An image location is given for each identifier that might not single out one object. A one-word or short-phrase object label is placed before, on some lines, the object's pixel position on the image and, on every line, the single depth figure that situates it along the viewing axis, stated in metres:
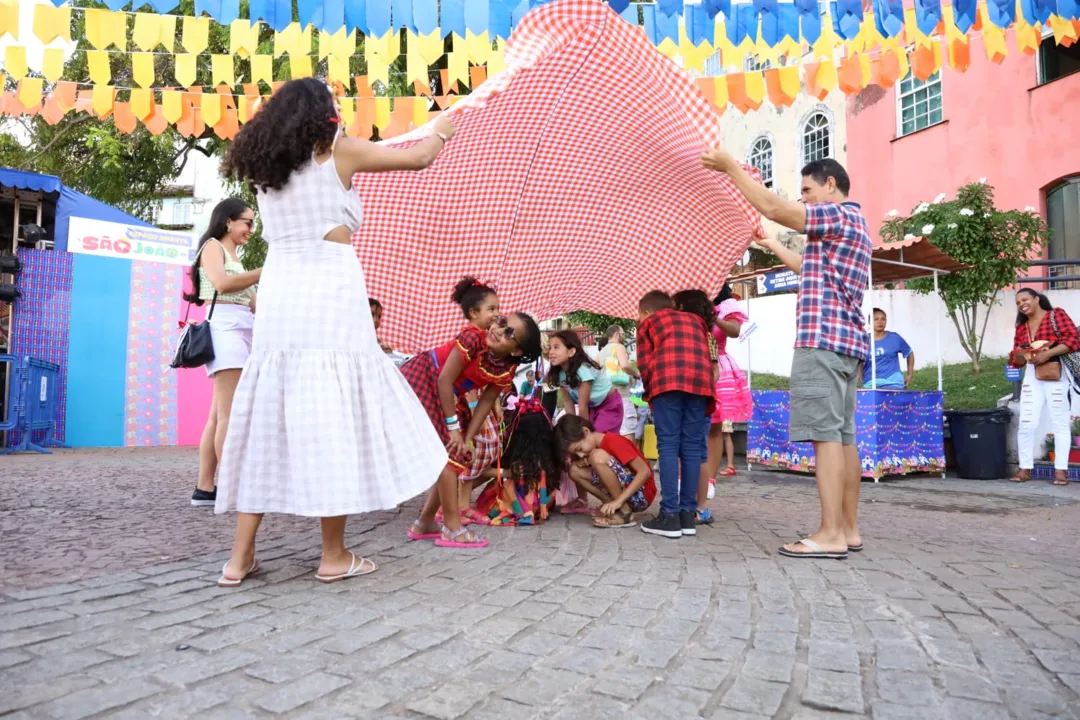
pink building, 13.19
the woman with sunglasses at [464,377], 3.58
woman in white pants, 6.93
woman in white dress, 2.63
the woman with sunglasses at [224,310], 4.25
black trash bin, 7.57
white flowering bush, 10.41
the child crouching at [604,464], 4.43
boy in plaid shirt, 4.03
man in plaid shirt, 3.44
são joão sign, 10.81
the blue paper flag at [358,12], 5.39
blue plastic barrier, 9.12
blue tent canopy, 9.69
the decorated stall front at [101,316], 10.45
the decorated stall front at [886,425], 7.20
